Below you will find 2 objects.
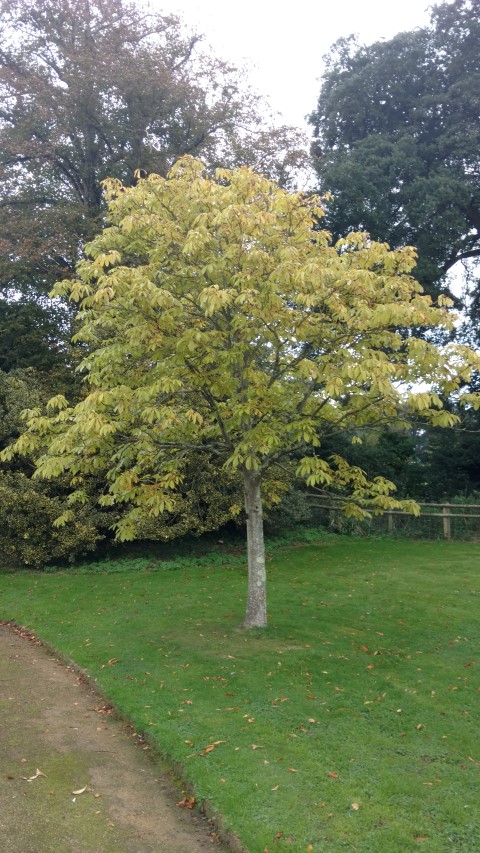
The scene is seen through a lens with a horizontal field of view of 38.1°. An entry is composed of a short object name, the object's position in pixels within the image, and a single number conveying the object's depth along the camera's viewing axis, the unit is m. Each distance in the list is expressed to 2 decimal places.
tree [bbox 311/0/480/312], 23.00
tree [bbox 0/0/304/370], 19.78
